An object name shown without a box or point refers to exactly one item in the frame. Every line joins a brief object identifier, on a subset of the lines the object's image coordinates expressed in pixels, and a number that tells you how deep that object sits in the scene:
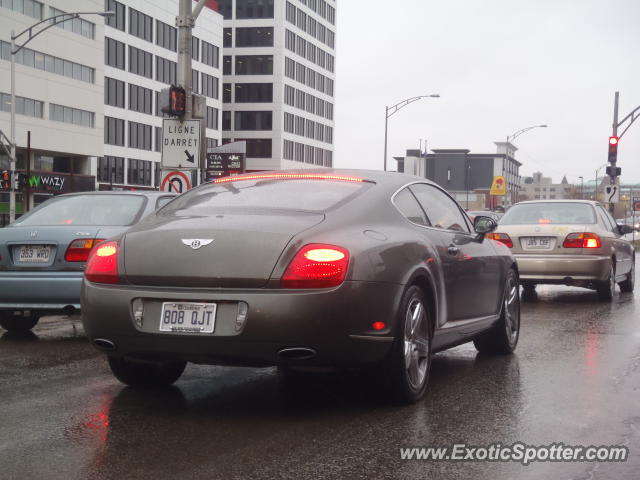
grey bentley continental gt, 4.93
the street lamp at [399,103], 44.91
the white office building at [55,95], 56.09
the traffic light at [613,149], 33.93
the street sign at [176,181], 15.97
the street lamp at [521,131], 53.94
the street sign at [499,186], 46.53
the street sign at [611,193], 34.66
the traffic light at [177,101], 15.99
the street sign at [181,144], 16.19
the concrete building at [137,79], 68.69
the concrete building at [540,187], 188.75
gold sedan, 12.91
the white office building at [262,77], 93.06
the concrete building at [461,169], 125.06
